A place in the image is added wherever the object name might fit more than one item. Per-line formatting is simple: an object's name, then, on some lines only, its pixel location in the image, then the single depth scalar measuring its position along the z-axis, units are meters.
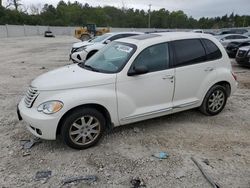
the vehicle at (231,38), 13.03
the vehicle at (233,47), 10.97
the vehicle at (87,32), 24.81
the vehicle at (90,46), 7.89
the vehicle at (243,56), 7.82
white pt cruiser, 2.73
